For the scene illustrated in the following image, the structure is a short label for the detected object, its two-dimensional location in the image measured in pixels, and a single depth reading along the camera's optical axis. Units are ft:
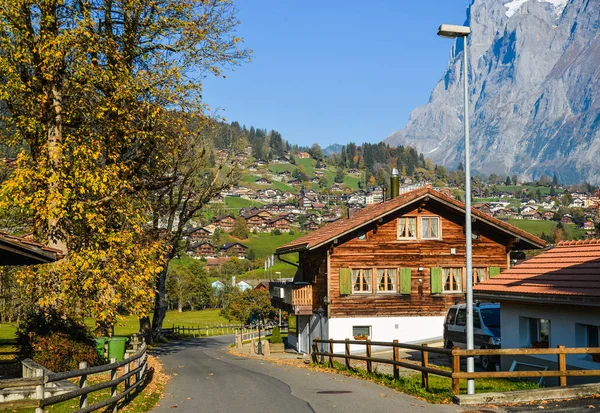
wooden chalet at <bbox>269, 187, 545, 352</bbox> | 127.13
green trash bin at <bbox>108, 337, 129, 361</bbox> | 74.95
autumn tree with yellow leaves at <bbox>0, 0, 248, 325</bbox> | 75.61
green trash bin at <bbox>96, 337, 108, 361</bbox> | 73.36
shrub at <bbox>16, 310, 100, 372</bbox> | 62.69
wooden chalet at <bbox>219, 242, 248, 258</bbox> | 613.31
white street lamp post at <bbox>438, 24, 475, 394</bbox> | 53.06
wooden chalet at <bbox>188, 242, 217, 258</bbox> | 620.08
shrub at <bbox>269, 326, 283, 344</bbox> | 174.19
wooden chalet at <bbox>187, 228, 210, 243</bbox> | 617.95
